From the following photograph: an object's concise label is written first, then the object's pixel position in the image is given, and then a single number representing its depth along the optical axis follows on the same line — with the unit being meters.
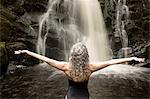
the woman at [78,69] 3.60
